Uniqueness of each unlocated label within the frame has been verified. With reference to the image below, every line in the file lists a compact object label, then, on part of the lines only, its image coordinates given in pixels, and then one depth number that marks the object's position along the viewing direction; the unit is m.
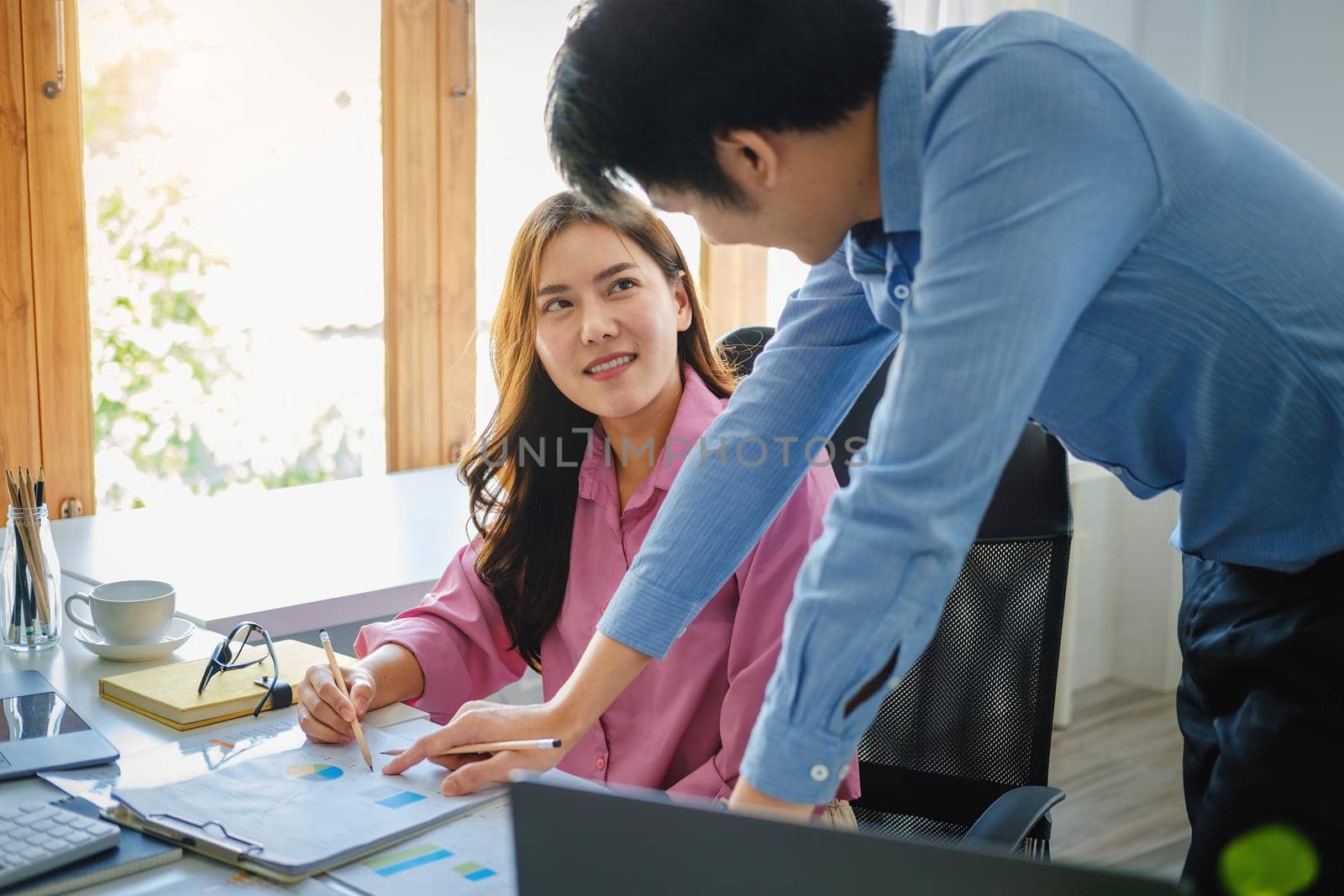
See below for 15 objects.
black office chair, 1.39
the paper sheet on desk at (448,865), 0.91
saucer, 1.44
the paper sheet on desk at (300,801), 0.96
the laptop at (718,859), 0.55
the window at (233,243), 2.31
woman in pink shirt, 1.42
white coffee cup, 1.44
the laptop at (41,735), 1.11
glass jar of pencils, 1.49
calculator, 0.90
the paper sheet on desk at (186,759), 1.08
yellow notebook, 1.24
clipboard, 0.92
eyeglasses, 1.28
